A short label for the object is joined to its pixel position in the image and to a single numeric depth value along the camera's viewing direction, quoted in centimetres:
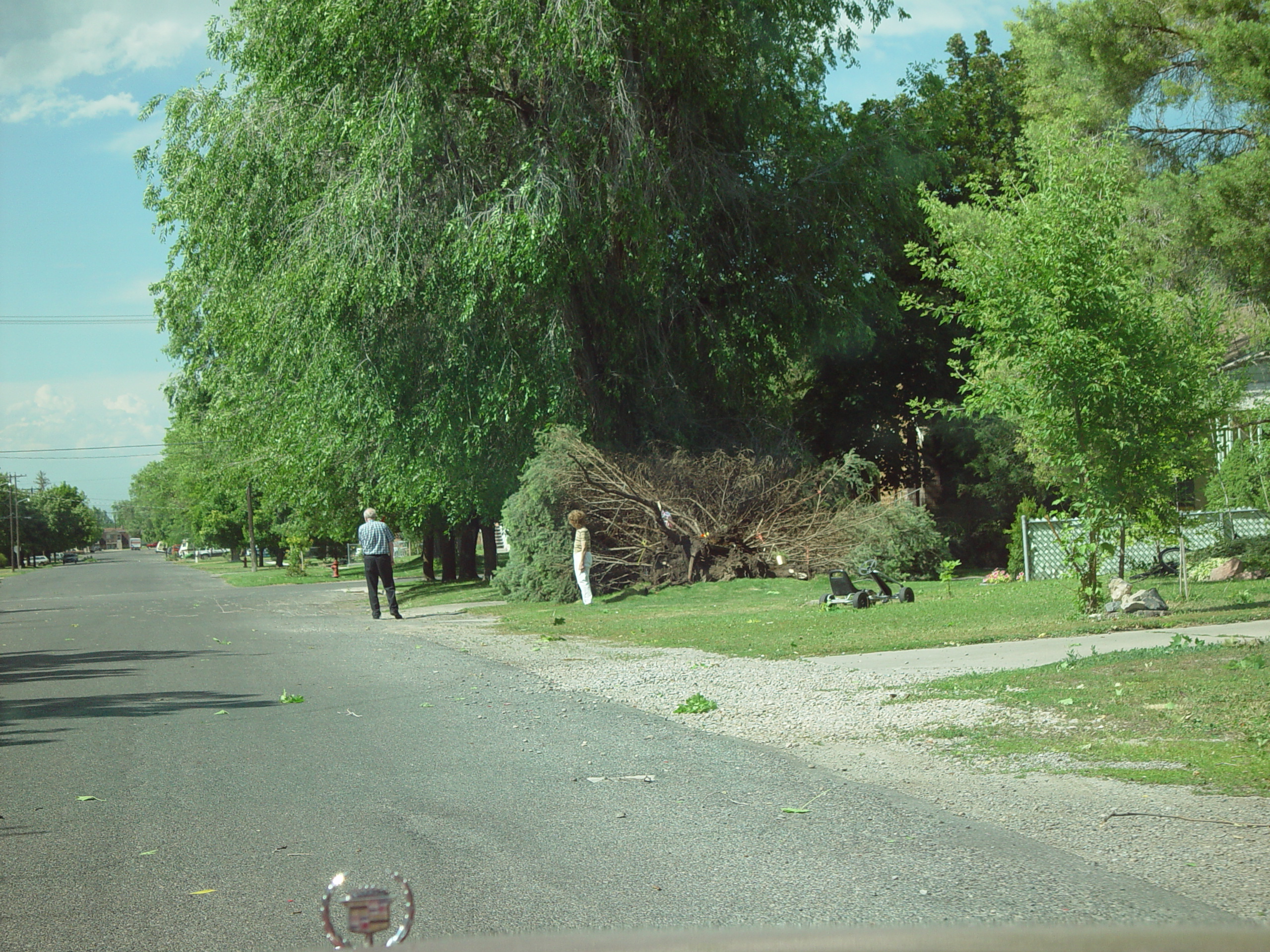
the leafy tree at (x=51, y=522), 14338
